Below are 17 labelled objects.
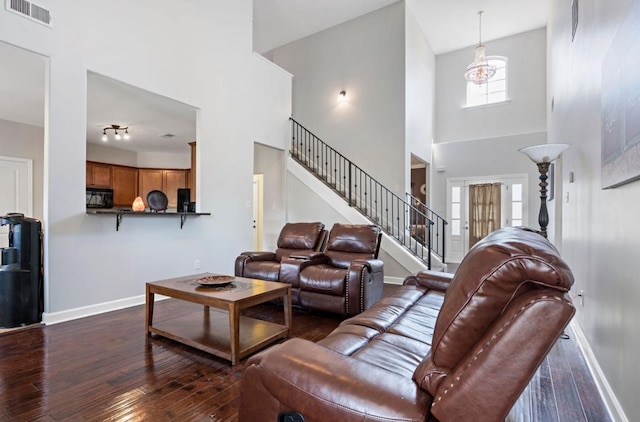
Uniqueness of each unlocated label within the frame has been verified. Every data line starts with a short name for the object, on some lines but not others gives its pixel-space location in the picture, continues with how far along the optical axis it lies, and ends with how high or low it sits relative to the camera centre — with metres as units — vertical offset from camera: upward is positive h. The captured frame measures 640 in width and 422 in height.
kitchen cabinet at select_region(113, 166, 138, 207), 7.80 +0.54
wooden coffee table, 2.32 -1.00
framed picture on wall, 1.37 +0.50
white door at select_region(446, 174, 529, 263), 7.57 +0.10
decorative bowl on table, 2.67 -0.60
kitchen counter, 3.55 -0.07
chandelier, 6.89 +2.97
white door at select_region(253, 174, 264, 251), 7.02 -0.03
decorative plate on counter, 4.50 +0.09
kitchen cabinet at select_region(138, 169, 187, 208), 8.34 +0.69
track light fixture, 6.19 +1.50
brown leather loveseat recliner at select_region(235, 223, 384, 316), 3.28 -0.65
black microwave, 6.89 +0.21
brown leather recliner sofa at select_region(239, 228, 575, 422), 0.84 -0.45
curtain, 7.77 +0.00
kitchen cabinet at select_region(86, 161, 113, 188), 7.25 +0.75
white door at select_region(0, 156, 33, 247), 5.54 +0.34
